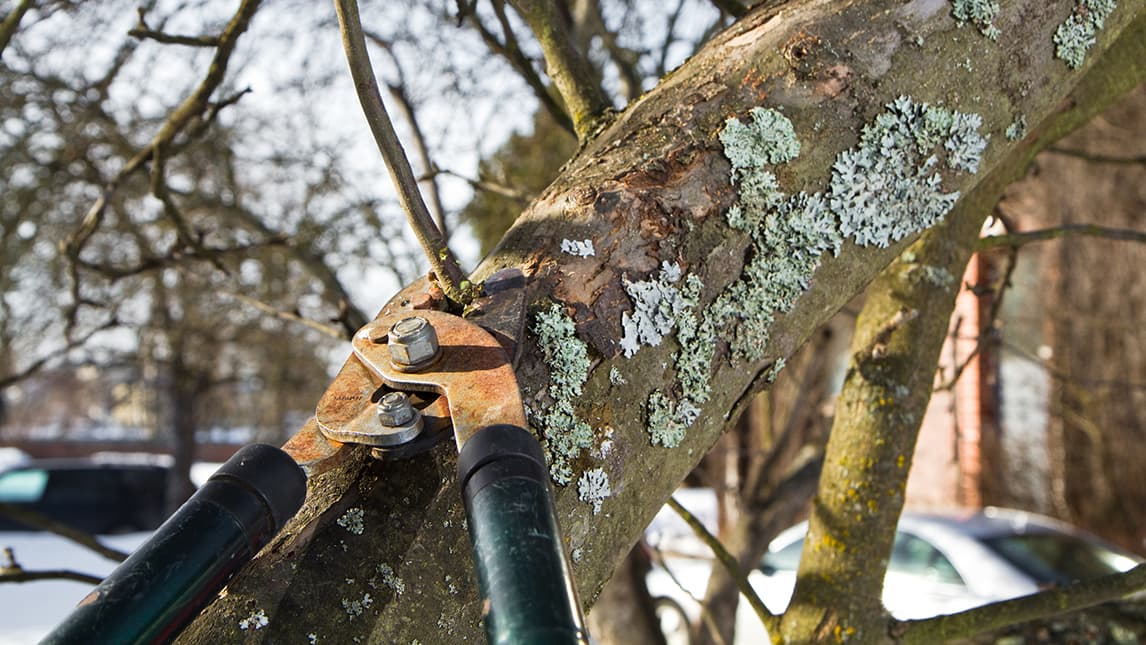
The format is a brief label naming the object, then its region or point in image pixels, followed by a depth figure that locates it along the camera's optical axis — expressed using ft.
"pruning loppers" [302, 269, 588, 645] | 2.42
